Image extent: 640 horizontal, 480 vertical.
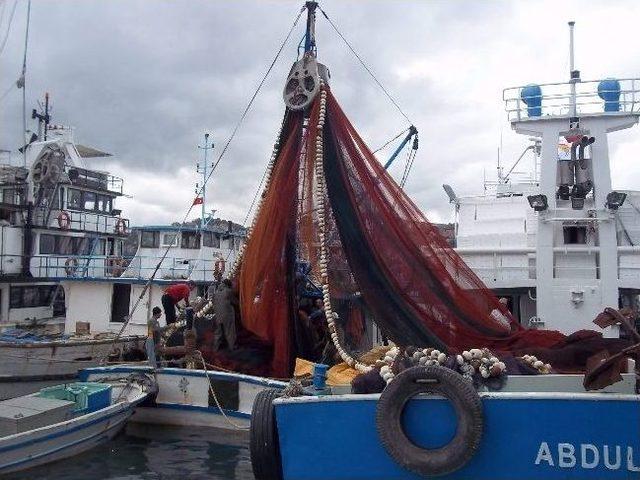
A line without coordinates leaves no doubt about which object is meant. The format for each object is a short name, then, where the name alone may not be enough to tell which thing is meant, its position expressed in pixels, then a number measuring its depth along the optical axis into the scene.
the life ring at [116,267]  18.38
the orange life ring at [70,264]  20.30
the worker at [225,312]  9.84
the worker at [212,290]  10.43
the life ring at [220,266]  15.08
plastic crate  9.61
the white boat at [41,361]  14.22
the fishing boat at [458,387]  5.50
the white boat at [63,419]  8.30
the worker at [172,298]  12.80
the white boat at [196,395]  9.89
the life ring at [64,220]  22.25
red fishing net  8.23
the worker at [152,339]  10.82
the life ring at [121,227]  24.94
